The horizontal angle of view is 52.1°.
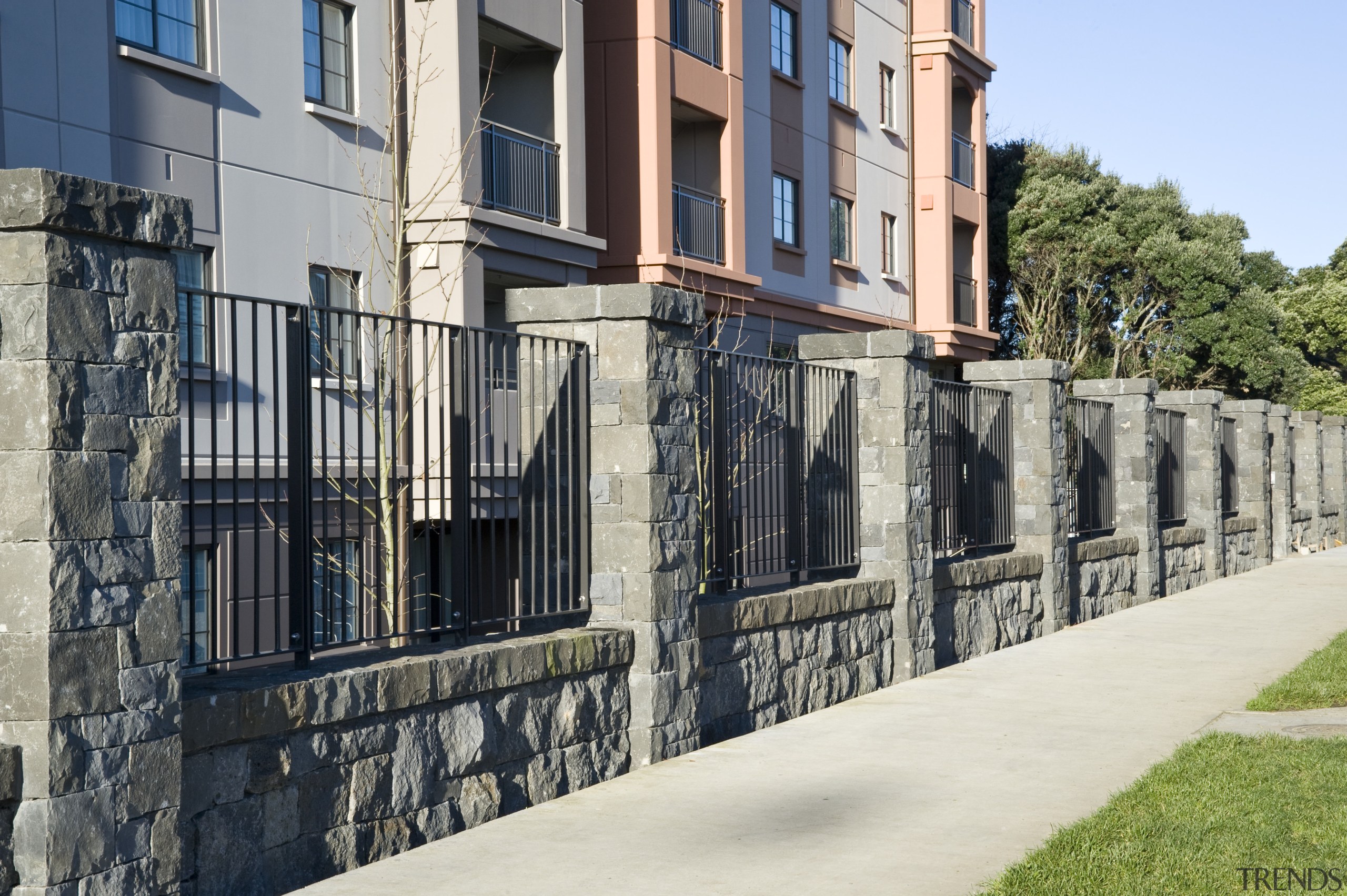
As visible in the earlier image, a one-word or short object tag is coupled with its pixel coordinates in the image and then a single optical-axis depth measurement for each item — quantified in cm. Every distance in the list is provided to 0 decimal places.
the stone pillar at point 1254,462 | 2314
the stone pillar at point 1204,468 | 2028
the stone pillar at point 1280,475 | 2442
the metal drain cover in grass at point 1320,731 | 822
